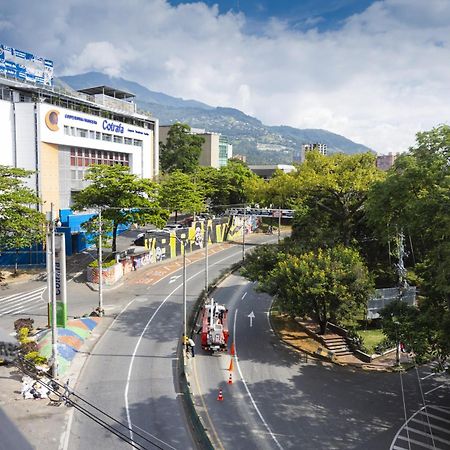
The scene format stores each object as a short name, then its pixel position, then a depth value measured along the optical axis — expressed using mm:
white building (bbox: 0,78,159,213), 53750
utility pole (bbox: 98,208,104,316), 33219
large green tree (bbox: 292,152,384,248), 30312
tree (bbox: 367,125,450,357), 18031
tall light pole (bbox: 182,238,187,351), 27170
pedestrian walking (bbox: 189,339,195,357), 26969
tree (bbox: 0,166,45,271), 38219
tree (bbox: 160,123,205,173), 98188
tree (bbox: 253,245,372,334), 27406
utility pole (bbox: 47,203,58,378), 22969
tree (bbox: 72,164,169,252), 44344
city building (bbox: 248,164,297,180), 140725
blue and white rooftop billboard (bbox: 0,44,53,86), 52281
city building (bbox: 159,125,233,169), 137375
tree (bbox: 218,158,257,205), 84562
